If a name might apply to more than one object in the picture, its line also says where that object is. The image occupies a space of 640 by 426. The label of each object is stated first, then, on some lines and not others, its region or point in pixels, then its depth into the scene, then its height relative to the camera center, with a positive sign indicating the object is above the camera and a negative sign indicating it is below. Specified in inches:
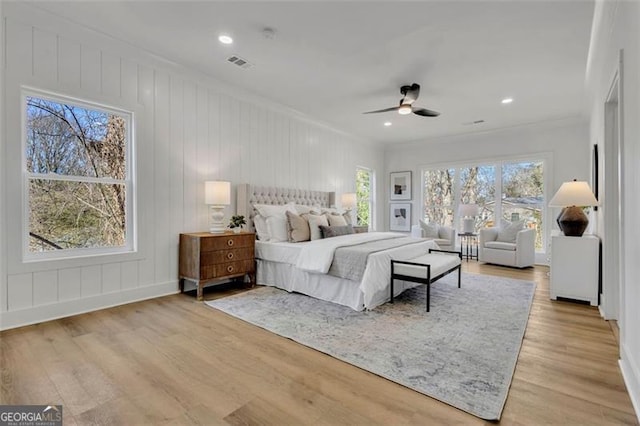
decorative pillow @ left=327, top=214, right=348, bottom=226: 188.5 -5.1
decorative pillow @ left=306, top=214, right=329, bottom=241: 175.0 -7.1
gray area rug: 74.9 -41.5
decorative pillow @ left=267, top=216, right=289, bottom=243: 176.1 -10.4
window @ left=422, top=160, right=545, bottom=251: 248.4 +16.9
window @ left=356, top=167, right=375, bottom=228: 294.7 +16.0
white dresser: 133.2 -25.3
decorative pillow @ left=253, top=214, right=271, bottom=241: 179.9 -9.2
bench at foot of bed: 126.6 -25.1
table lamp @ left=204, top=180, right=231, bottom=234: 155.8 +7.8
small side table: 259.8 -29.6
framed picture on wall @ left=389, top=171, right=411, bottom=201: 311.0 +27.2
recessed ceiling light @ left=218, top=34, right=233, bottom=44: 124.6 +72.1
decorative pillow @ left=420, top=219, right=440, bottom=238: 257.4 -15.6
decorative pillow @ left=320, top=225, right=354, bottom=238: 175.9 -11.1
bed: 127.4 -24.2
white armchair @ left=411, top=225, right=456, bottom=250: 244.8 -20.9
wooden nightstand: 143.8 -22.0
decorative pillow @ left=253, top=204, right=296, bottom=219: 182.2 +1.3
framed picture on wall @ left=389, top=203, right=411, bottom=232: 311.1 -5.5
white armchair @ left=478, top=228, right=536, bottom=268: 216.5 -27.9
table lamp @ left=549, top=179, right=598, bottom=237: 134.4 +3.2
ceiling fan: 159.8 +58.6
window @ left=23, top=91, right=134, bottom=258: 115.0 +14.5
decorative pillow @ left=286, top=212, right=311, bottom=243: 170.9 -9.2
